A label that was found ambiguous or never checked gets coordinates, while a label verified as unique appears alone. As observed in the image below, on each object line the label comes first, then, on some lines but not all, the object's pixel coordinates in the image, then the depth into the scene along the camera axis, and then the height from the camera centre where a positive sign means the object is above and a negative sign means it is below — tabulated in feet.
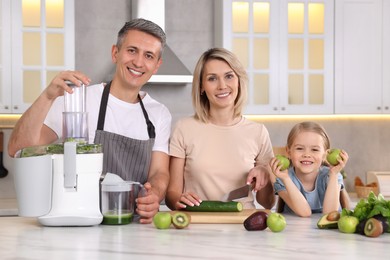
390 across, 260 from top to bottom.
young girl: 8.82 -0.75
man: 9.00 +0.00
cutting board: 7.80 -1.14
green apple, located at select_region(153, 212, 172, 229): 7.38 -1.10
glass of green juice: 7.57 -0.95
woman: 9.23 -0.31
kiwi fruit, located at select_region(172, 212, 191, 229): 7.39 -1.10
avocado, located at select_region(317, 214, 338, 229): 7.48 -1.16
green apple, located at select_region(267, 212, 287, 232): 7.20 -1.10
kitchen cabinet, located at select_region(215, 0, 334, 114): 16.11 +1.63
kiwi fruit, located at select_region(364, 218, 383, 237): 6.96 -1.12
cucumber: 8.03 -1.04
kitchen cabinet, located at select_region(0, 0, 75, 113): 14.94 +1.58
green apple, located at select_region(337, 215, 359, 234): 7.20 -1.12
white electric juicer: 7.22 -0.68
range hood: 15.75 +1.33
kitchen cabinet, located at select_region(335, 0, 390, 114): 16.53 +1.47
